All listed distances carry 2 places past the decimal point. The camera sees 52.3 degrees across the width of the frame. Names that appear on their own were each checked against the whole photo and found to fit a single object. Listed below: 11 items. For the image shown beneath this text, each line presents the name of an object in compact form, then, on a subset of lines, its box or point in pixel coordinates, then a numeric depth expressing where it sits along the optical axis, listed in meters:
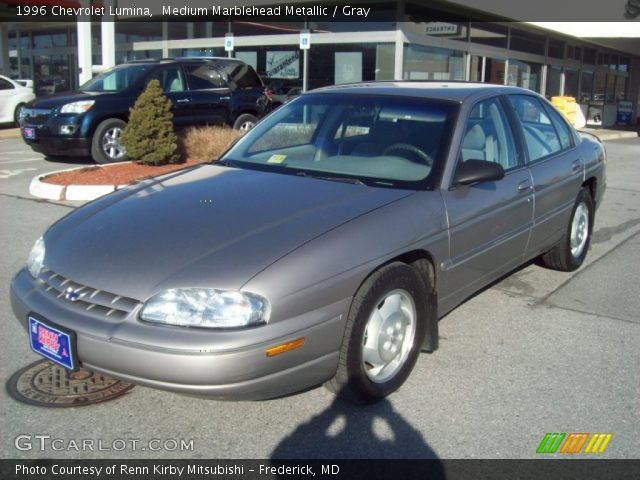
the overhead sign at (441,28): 17.02
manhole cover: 3.34
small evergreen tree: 9.38
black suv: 10.57
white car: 17.58
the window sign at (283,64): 17.80
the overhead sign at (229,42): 15.40
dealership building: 16.45
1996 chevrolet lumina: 2.77
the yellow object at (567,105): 21.84
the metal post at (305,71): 17.02
